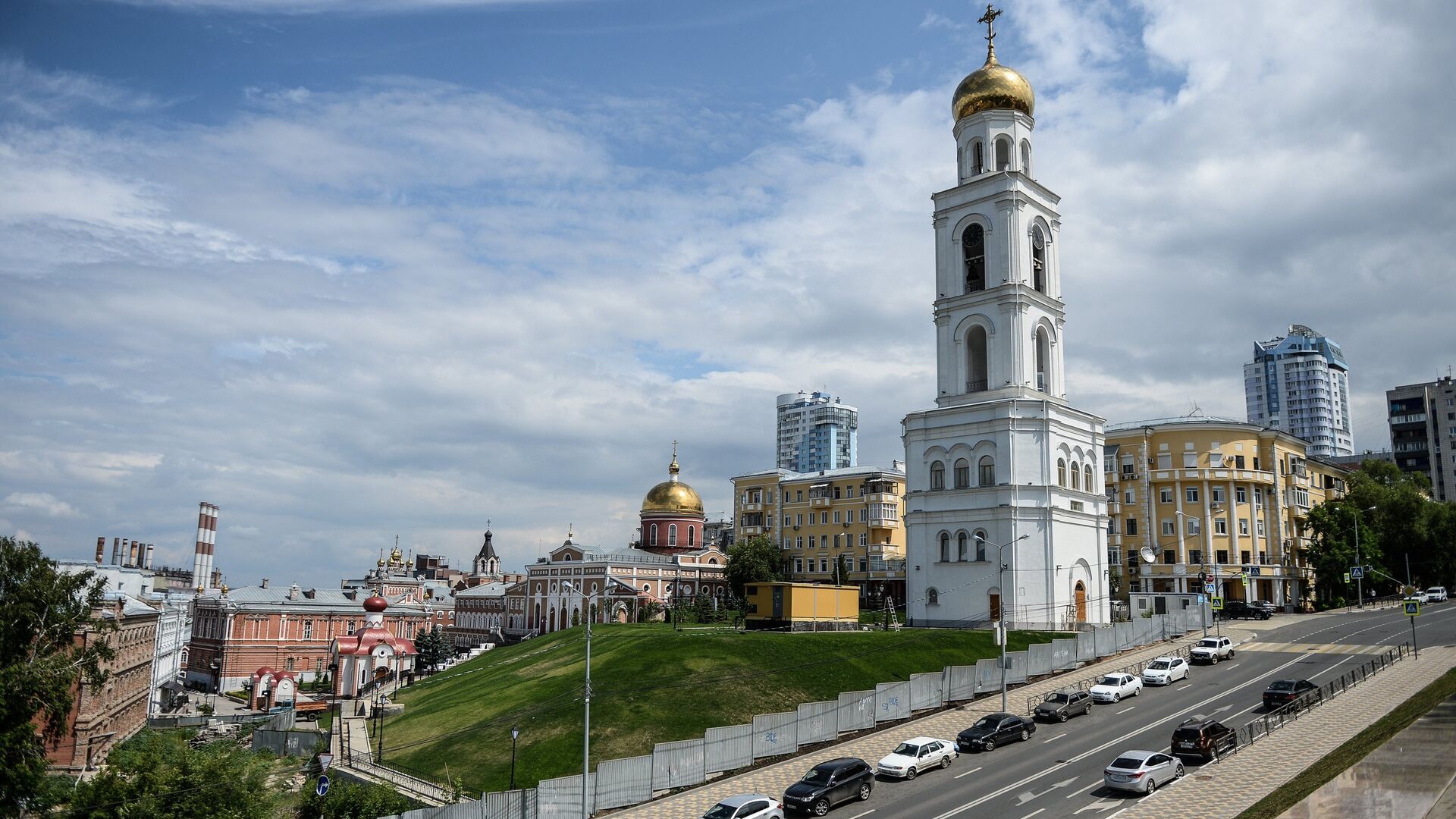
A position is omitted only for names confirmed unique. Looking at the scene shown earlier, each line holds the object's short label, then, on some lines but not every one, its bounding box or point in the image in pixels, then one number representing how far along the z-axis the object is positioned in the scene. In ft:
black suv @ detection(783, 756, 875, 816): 92.63
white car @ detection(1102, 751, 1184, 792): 88.43
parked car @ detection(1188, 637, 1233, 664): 157.17
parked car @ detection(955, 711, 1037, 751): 112.68
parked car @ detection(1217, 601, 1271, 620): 226.17
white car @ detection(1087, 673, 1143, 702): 133.18
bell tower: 180.96
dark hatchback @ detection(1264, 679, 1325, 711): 118.42
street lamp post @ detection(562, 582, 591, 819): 95.14
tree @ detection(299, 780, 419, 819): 109.91
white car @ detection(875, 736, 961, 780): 103.35
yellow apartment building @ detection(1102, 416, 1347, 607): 250.16
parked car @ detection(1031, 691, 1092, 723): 124.77
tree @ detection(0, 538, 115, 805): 124.47
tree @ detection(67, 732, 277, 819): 109.19
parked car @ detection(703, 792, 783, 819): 87.20
